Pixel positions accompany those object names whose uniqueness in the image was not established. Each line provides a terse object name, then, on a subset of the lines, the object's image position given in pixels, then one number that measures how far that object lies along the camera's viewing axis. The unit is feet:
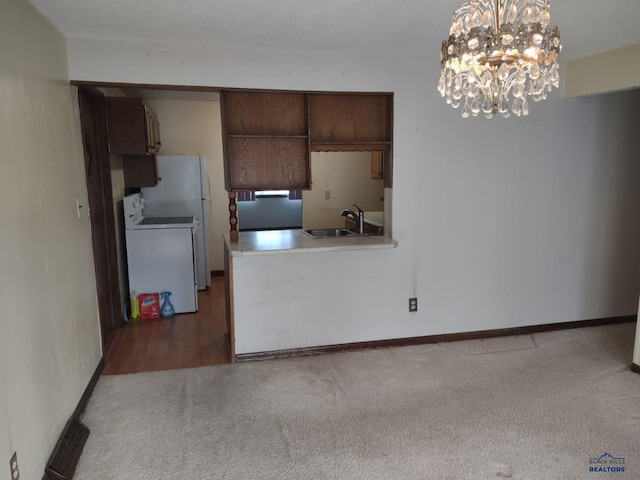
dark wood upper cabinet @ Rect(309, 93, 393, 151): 10.85
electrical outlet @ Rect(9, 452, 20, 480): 5.49
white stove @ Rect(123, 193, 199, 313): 13.92
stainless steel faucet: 12.67
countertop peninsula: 10.36
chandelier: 5.13
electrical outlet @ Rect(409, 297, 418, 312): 11.64
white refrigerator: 16.26
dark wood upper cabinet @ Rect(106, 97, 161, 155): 12.37
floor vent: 6.56
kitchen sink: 12.85
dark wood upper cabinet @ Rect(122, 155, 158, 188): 14.90
